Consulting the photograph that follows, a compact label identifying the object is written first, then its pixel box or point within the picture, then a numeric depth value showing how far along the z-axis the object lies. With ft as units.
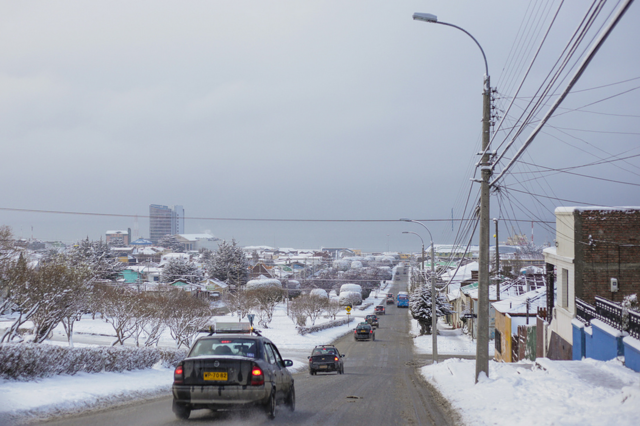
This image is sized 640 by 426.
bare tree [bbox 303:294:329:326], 204.03
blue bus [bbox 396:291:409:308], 321.73
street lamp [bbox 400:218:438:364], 101.07
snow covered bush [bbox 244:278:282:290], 257.75
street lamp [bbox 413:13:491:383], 47.76
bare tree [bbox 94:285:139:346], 104.22
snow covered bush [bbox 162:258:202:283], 286.87
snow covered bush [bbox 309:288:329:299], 255.43
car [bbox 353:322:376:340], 166.71
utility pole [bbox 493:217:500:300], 137.18
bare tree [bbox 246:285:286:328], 205.87
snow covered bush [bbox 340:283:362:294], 326.24
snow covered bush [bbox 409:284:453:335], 181.57
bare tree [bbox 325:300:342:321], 233.74
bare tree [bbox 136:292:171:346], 104.18
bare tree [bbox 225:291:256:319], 209.77
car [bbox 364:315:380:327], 205.26
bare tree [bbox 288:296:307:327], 195.14
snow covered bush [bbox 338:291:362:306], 309.22
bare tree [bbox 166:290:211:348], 109.29
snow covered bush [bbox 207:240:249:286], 323.78
